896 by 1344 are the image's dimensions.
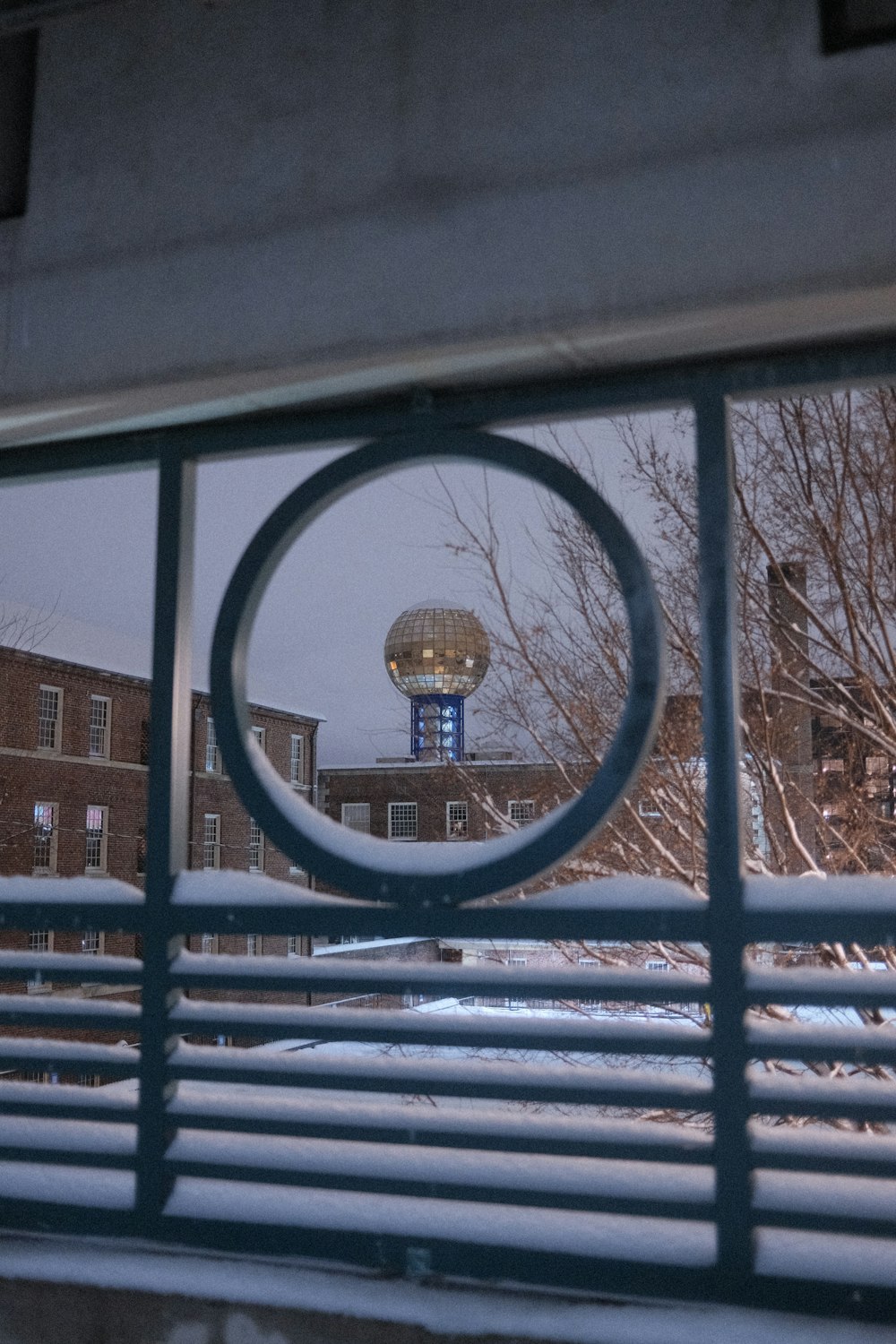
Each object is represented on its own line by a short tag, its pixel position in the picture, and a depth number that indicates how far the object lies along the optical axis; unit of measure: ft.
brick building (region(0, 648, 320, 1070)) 68.69
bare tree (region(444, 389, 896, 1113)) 20.27
